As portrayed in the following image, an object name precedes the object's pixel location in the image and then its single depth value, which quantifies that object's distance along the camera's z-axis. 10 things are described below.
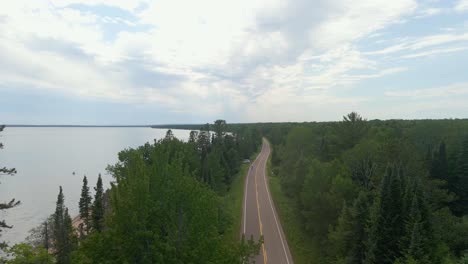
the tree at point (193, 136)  77.81
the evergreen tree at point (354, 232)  21.61
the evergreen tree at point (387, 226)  19.58
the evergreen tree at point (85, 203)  42.67
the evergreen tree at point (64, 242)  31.37
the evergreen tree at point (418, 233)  17.34
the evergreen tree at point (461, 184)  38.53
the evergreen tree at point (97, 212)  37.56
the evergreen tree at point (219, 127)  97.43
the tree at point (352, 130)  44.53
